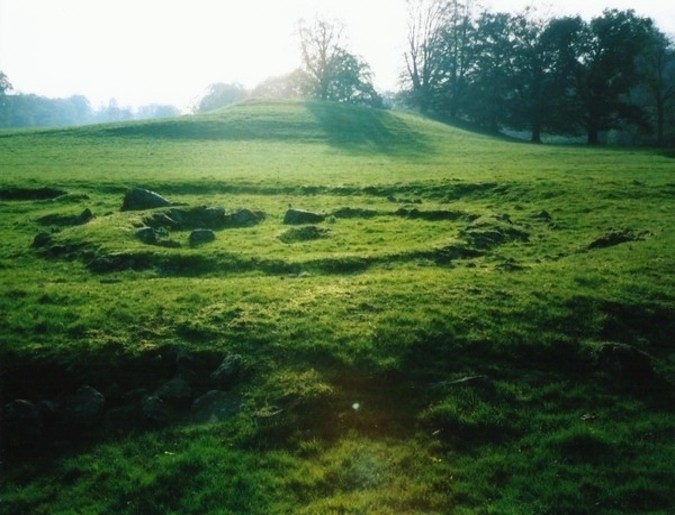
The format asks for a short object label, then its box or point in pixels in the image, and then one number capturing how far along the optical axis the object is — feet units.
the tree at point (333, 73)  380.37
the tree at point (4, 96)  536.01
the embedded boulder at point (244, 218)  95.04
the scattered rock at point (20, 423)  38.55
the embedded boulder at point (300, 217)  94.73
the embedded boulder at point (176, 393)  42.52
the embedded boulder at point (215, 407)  40.29
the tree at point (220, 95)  608.19
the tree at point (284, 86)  409.28
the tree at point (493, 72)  313.53
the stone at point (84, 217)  91.04
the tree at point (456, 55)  345.92
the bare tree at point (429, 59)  362.12
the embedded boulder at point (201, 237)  80.77
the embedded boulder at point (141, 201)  99.25
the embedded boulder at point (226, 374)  43.68
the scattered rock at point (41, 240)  79.46
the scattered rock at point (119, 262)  68.74
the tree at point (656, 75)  257.34
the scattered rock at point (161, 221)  89.20
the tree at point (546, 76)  284.82
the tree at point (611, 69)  269.23
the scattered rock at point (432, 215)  98.19
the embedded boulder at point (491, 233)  80.28
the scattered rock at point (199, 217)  93.04
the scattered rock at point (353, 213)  101.81
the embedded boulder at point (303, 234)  84.02
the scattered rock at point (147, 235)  79.21
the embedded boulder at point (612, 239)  77.94
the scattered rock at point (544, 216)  94.68
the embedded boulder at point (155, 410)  40.37
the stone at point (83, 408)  40.01
